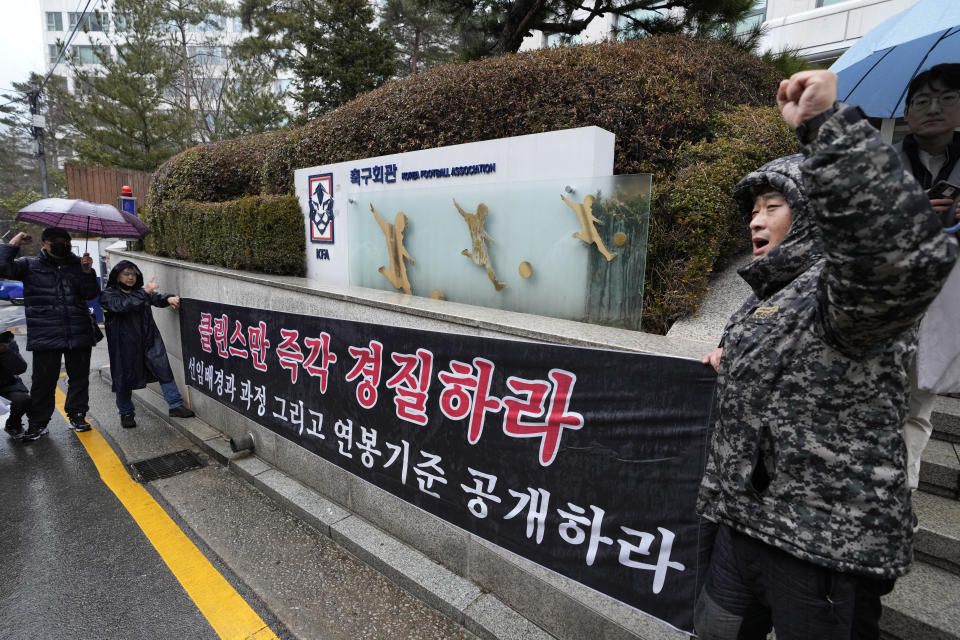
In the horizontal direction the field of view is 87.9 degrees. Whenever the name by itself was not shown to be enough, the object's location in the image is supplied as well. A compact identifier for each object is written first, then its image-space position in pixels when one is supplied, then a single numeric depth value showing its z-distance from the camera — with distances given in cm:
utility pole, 1614
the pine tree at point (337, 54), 1487
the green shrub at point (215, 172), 796
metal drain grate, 422
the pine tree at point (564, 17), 605
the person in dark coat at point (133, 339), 515
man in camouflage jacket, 90
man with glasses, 188
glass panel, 283
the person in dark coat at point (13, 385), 477
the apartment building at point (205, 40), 1766
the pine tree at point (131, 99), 1700
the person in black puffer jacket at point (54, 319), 486
